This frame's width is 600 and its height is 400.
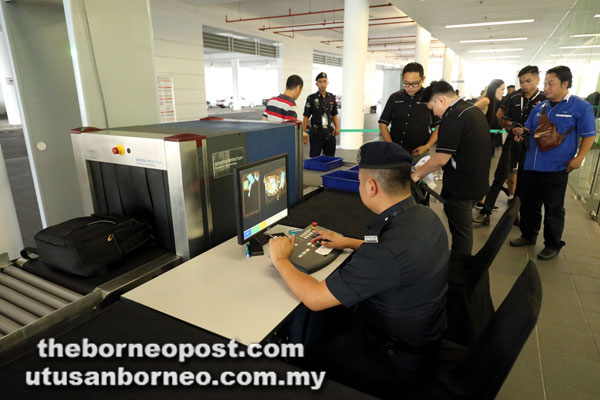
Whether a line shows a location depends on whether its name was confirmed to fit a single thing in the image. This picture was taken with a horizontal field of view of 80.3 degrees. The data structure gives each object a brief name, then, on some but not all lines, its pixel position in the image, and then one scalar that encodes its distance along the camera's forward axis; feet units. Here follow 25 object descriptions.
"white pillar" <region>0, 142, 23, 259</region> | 5.92
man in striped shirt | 12.68
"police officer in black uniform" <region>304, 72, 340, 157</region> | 15.37
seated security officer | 3.55
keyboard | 4.58
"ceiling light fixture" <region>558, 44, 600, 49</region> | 15.24
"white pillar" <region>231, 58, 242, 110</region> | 55.62
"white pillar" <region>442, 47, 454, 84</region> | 49.11
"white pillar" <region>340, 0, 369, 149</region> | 23.29
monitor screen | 4.56
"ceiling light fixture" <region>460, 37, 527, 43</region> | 36.97
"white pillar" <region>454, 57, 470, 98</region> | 62.54
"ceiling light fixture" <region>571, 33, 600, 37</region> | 15.39
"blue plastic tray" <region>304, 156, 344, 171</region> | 9.52
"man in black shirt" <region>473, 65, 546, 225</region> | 11.69
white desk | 3.59
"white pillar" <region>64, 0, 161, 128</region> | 6.27
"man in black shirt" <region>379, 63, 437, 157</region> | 10.82
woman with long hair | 17.67
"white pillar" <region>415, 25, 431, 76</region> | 34.65
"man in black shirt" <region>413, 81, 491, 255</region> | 7.59
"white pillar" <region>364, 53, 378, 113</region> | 59.11
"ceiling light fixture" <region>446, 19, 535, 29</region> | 26.86
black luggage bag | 4.28
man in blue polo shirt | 9.29
